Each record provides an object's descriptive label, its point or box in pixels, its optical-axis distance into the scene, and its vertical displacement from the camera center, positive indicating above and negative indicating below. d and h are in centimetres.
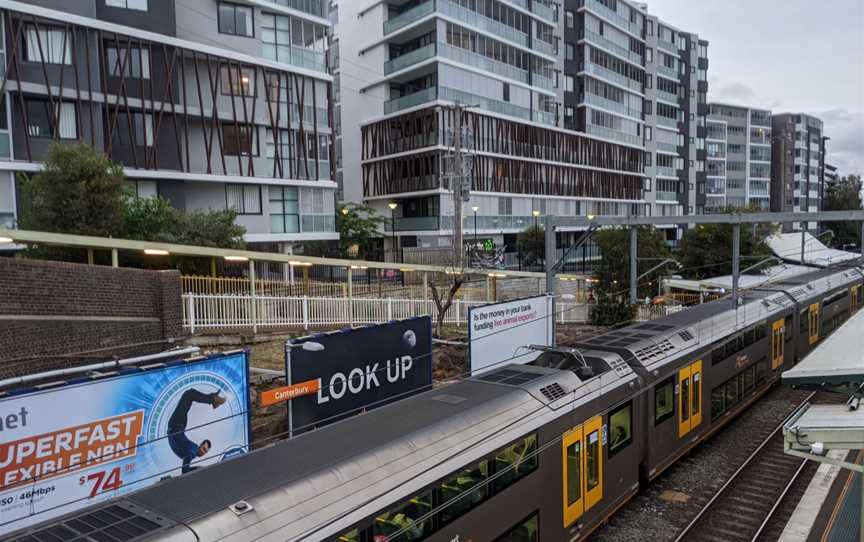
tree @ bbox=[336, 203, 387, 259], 4169 -11
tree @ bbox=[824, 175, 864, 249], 9612 +381
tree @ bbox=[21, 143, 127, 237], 1902 +123
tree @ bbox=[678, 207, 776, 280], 4159 -186
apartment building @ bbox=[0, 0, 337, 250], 2594 +632
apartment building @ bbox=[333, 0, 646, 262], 4522 +929
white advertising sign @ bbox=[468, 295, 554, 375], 1555 -286
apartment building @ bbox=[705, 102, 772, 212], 9519 +1071
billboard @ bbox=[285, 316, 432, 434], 1142 -291
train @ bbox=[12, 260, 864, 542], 543 -268
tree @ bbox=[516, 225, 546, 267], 4756 -156
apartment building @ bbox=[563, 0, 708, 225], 5975 +1480
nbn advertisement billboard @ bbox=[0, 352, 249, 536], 818 -306
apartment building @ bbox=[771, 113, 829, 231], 10950 +1095
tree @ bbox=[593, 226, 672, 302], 2922 -182
